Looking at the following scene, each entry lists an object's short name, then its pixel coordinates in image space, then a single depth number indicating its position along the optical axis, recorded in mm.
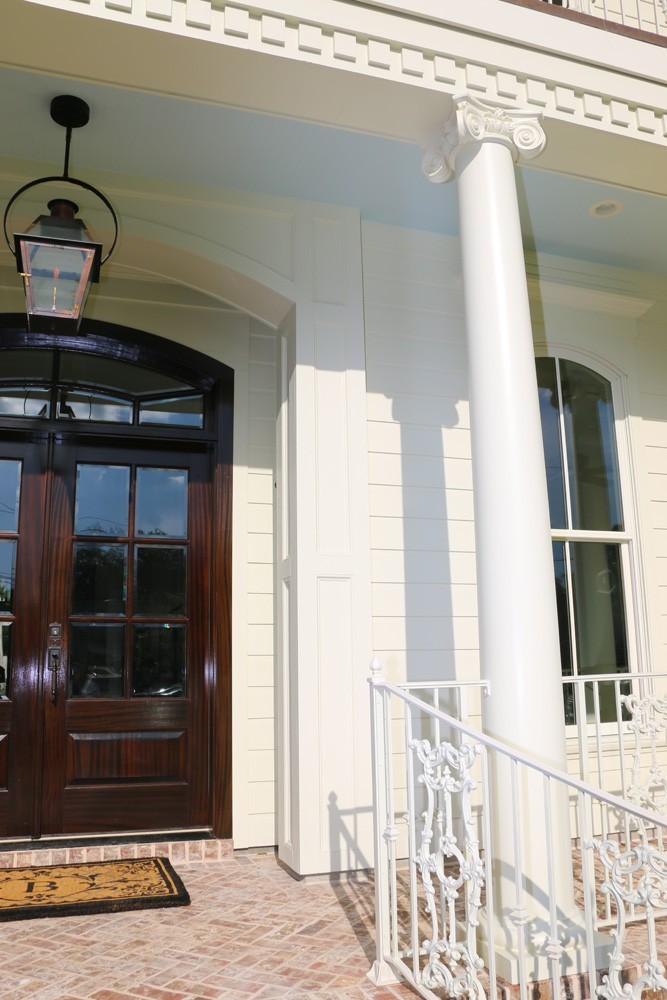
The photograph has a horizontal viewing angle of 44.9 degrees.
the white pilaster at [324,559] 3836
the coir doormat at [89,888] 3242
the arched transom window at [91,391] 4426
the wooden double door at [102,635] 4164
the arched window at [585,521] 4855
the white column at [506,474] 2674
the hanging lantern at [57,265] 3176
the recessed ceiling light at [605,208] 4434
